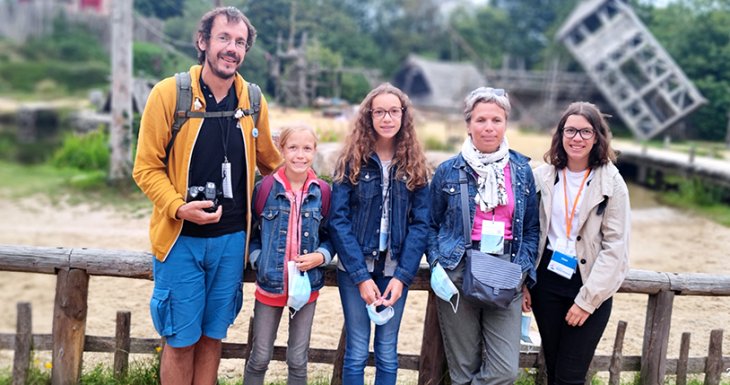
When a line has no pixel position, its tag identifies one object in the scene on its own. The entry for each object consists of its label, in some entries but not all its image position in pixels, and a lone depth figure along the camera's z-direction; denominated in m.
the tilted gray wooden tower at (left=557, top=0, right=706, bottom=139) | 17.03
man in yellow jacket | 2.55
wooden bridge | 10.51
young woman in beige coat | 2.71
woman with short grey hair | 2.73
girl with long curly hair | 2.76
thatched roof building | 21.09
